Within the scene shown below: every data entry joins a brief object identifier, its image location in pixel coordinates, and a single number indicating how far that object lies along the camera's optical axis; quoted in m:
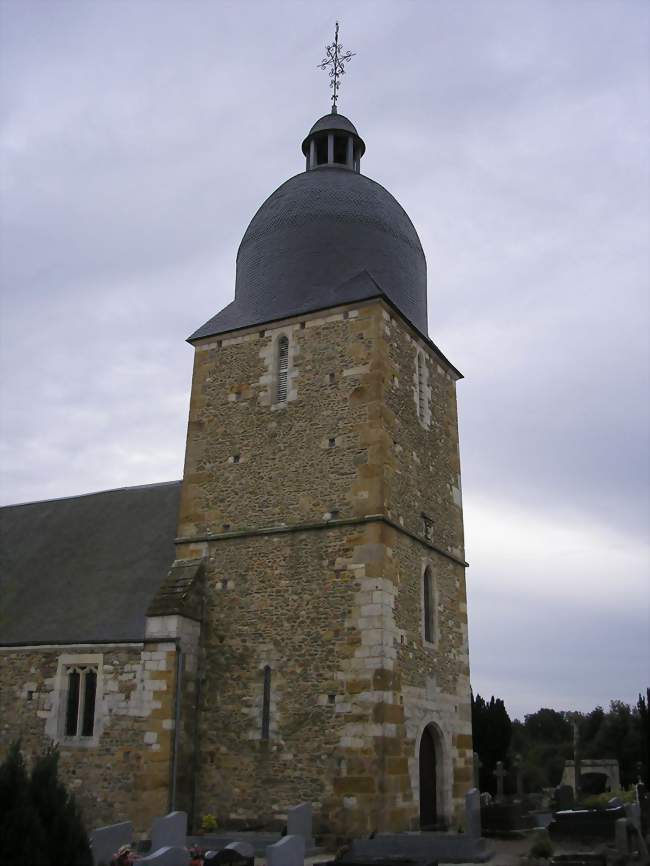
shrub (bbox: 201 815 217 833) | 13.99
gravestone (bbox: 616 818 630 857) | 12.61
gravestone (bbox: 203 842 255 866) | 10.80
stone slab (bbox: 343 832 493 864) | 12.10
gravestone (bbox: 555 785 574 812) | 20.88
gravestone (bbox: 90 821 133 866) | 11.47
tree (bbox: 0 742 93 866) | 6.78
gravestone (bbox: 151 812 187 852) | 11.79
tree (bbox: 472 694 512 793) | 26.84
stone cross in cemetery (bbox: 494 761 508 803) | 21.28
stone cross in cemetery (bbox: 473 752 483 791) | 19.50
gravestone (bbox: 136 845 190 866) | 10.16
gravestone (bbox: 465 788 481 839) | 14.24
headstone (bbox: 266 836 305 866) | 10.32
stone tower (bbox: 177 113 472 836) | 13.91
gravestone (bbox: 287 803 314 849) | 12.64
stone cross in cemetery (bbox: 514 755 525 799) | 23.55
